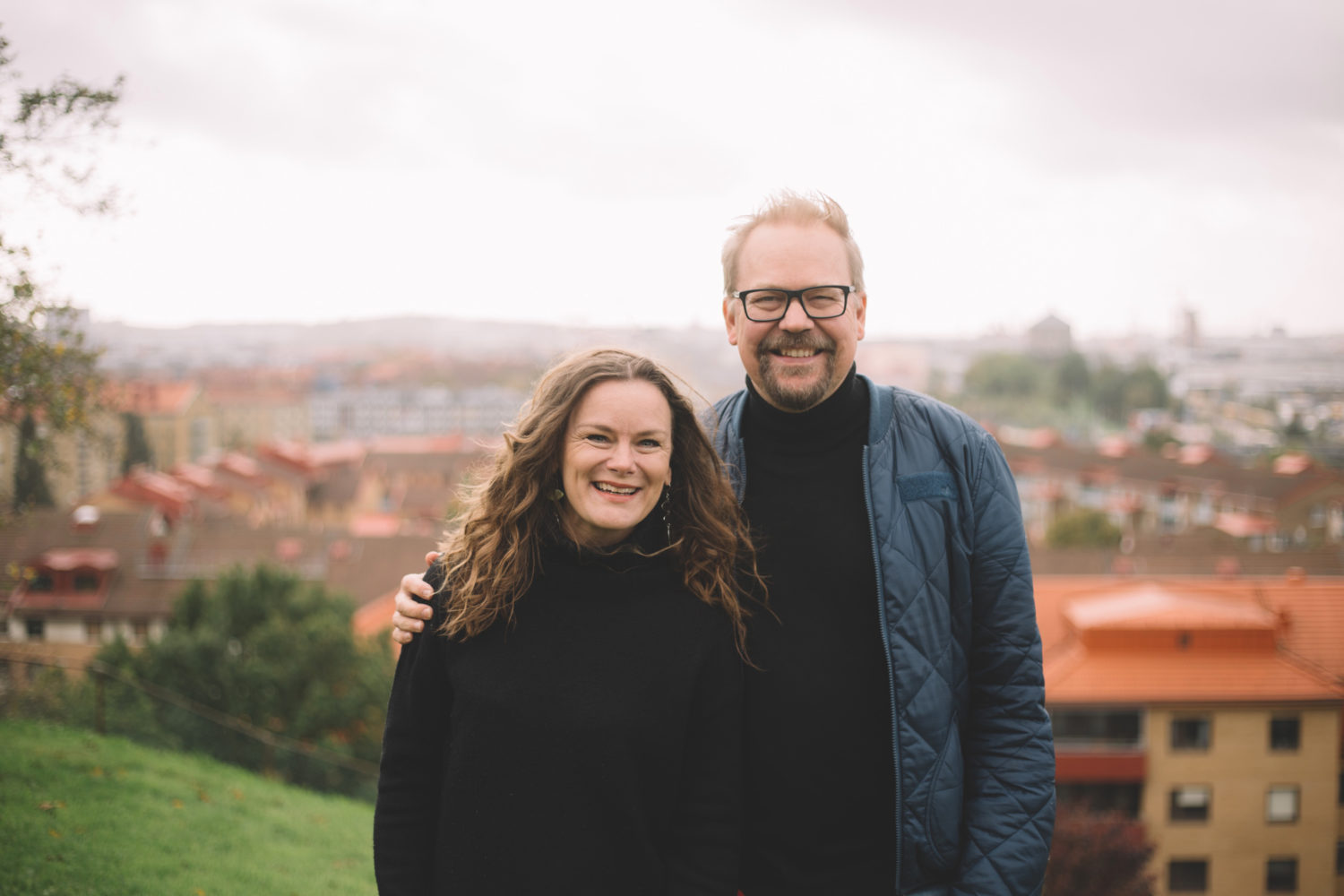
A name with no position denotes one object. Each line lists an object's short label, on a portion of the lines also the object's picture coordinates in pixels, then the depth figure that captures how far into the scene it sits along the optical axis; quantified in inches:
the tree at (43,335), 223.9
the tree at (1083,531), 1470.2
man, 87.7
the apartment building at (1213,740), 589.9
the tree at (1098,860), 489.7
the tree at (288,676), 625.3
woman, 77.4
